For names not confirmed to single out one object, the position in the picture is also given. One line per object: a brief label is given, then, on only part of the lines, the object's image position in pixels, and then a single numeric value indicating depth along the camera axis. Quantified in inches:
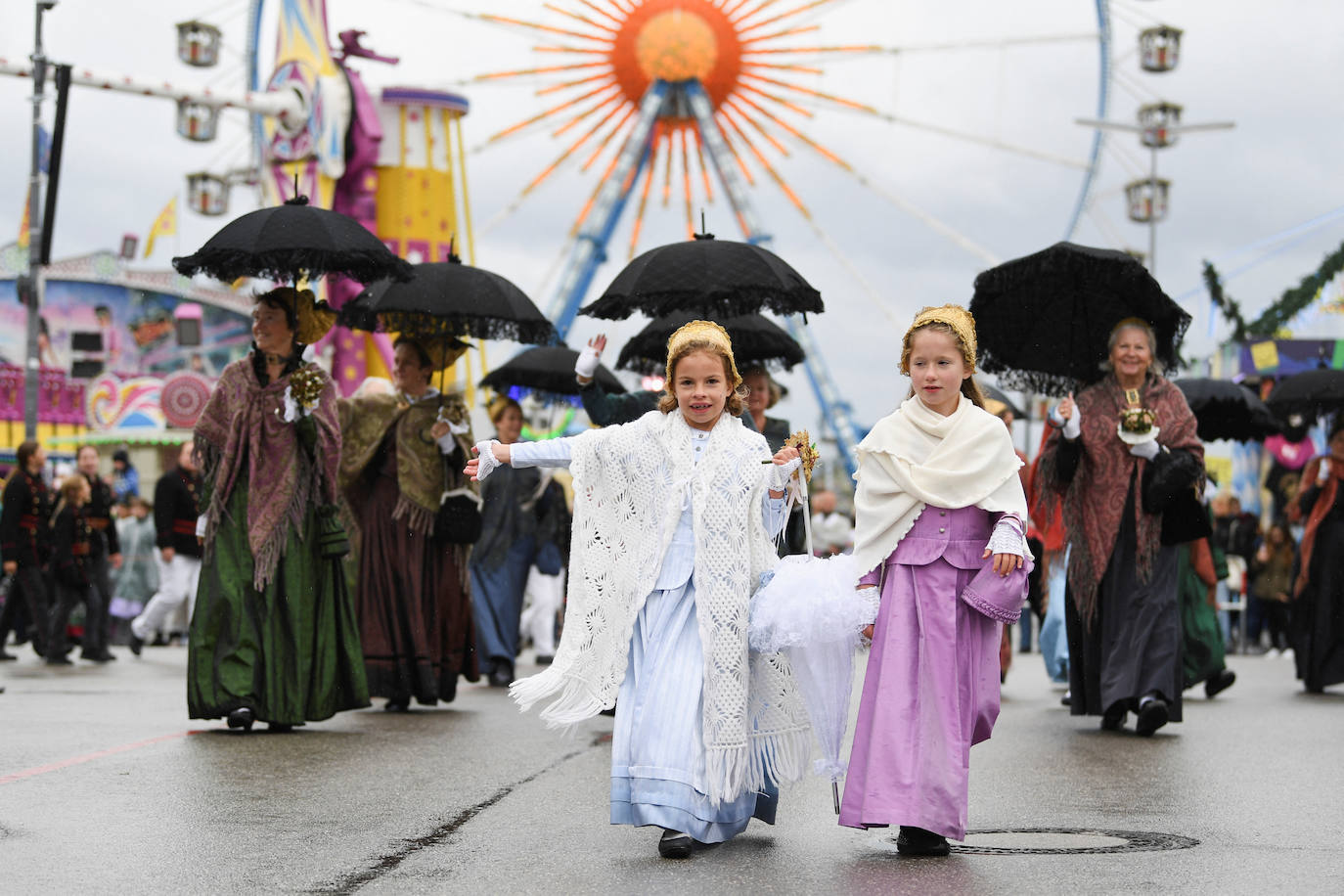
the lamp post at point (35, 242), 854.5
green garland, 1128.8
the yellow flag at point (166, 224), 1566.2
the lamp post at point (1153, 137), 1104.8
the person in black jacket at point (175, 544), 633.6
